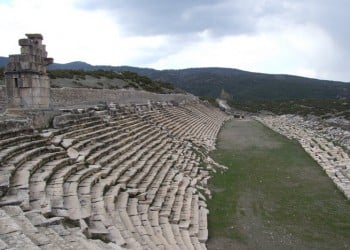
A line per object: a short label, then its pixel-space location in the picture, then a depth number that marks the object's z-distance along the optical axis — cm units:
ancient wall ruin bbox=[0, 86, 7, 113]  1939
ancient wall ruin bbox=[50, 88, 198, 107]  2467
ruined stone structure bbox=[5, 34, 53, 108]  1554
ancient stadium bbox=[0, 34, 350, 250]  693
